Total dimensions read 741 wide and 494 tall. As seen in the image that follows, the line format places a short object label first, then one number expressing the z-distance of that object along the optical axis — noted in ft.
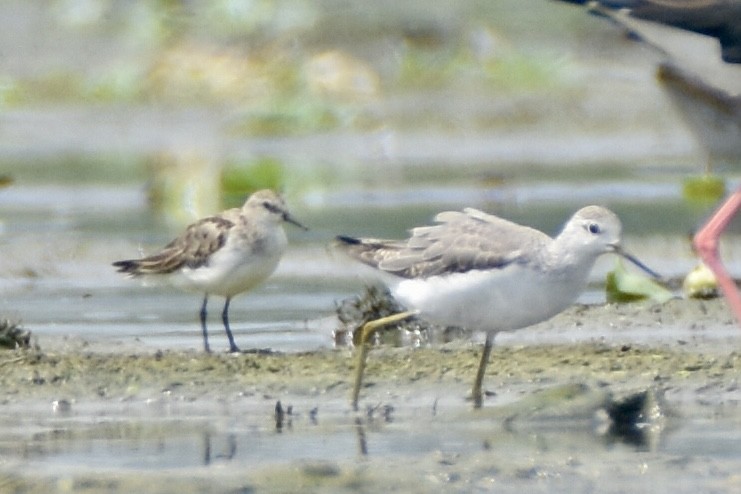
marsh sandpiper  51.80
